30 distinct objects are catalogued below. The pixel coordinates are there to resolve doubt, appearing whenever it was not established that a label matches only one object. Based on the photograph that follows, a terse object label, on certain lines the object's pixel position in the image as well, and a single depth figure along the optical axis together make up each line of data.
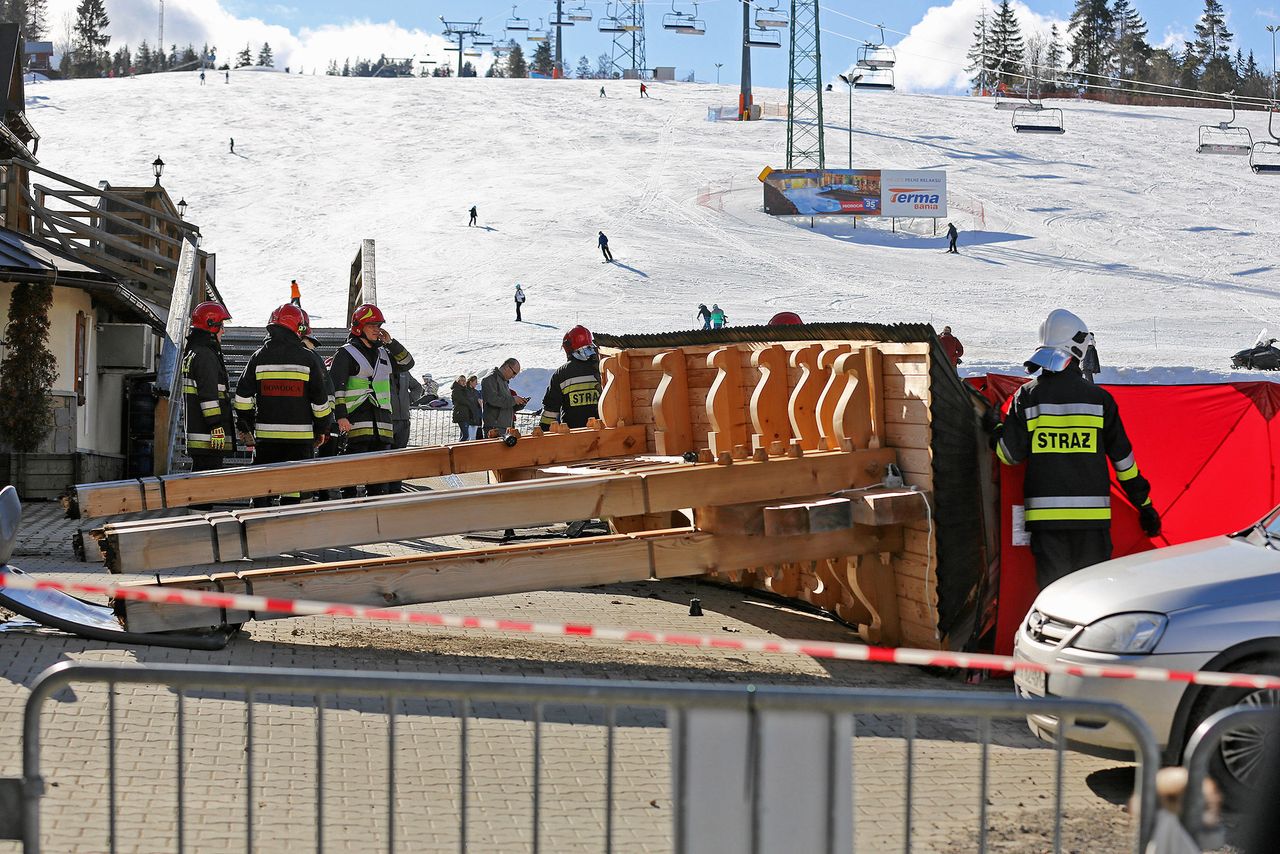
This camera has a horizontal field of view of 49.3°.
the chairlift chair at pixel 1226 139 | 79.69
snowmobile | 35.22
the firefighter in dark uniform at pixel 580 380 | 13.30
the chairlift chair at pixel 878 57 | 94.38
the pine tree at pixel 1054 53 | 140.88
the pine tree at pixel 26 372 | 15.17
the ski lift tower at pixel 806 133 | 69.50
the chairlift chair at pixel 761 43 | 94.75
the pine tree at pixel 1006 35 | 143.25
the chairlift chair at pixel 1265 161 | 74.94
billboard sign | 64.75
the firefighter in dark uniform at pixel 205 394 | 12.40
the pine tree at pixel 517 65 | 144.62
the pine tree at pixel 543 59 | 151.00
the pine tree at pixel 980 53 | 141.95
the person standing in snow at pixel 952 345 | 11.48
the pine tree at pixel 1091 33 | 137.25
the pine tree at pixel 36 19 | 158.50
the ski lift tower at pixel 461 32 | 125.44
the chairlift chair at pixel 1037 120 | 85.31
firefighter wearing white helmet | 7.55
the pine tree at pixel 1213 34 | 137.25
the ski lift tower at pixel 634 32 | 117.62
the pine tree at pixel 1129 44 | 134.12
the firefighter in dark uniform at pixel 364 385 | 12.69
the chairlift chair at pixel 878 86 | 107.50
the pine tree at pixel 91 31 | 149.12
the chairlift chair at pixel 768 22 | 93.88
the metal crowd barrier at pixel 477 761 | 3.38
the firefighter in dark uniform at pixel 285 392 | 11.73
